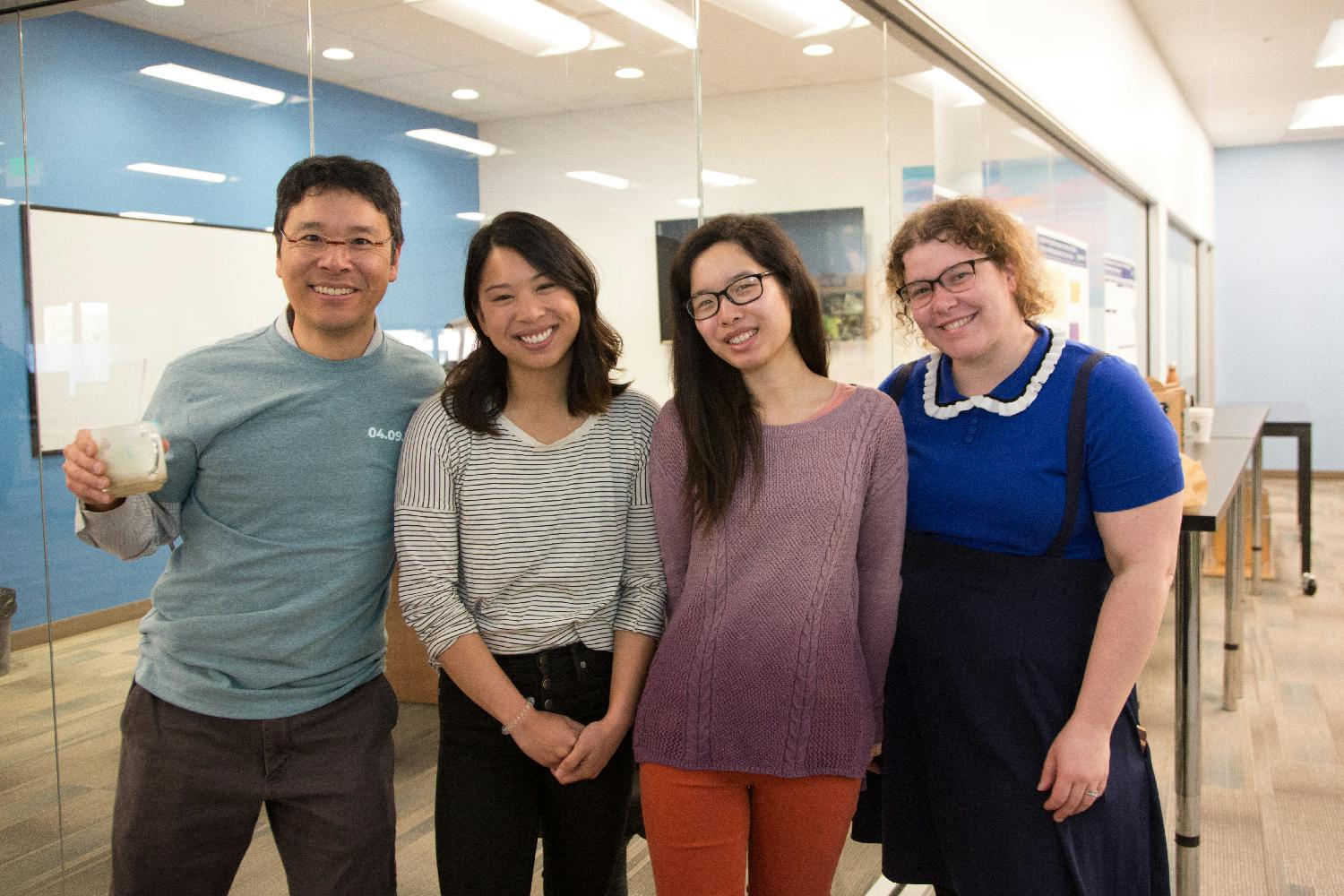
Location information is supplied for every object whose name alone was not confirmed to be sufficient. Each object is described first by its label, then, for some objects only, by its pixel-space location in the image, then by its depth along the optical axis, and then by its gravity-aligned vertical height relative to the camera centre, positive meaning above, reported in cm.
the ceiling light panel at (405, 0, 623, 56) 197 +68
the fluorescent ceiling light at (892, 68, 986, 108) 332 +94
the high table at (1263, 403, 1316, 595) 558 -53
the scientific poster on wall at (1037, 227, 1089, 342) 480 +46
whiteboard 190 +17
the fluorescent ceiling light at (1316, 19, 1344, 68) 711 +224
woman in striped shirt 152 -28
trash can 202 -41
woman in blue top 147 -28
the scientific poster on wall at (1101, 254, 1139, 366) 637 +39
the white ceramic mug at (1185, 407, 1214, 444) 390 -20
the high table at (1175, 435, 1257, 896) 217 -66
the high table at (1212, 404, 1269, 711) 401 -74
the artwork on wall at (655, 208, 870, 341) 275 +31
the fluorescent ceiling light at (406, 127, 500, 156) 202 +47
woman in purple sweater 148 -30
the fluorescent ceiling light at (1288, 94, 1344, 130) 945 +231
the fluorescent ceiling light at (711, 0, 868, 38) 256 +90
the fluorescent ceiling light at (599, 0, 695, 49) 213 +73
